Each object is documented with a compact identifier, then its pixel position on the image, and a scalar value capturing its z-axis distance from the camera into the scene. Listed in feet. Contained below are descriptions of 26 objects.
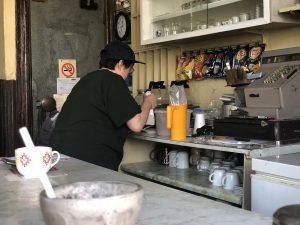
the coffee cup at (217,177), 7.04
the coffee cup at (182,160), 8.98
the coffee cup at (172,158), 9.18
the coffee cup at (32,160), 4.39
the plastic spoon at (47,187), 2.05
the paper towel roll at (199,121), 8.38
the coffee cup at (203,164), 8.46
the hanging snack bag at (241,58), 8.89
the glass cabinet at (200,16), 7.34
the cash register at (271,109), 6.45
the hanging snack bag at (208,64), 9.75
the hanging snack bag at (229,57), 9.24
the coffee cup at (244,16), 7.92
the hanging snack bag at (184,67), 10.38
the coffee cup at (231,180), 6.78
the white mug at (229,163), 7.51
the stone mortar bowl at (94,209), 1.88
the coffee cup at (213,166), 7.39
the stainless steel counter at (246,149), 5.95
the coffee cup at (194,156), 9.03
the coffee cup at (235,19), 8.05
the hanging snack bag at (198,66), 10.04
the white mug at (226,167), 7.12
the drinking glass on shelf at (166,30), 10.04
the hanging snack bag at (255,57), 8.56
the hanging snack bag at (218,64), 9.46
